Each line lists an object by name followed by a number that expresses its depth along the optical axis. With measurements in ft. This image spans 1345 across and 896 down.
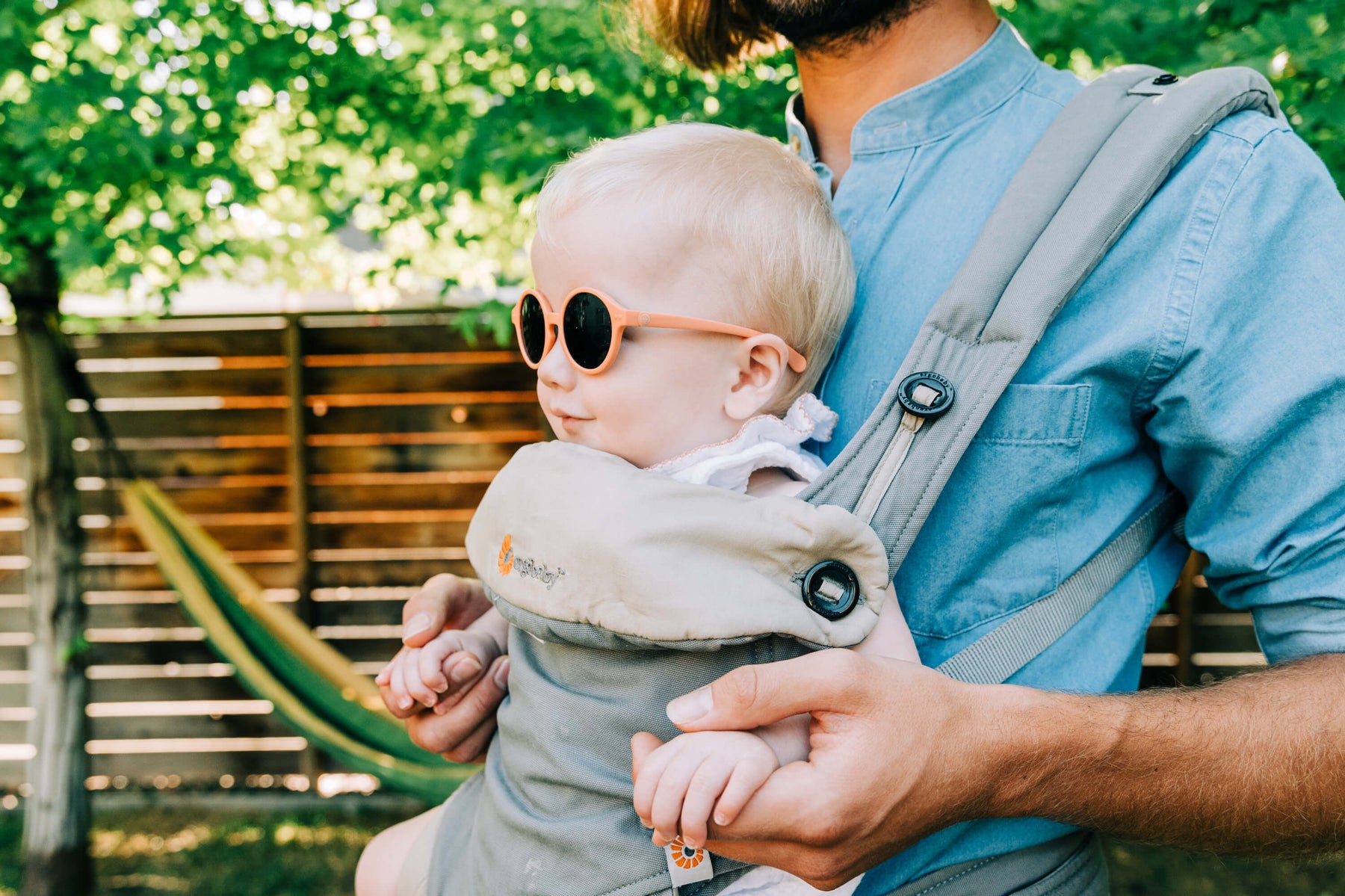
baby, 3.77
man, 3.17
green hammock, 11.75
